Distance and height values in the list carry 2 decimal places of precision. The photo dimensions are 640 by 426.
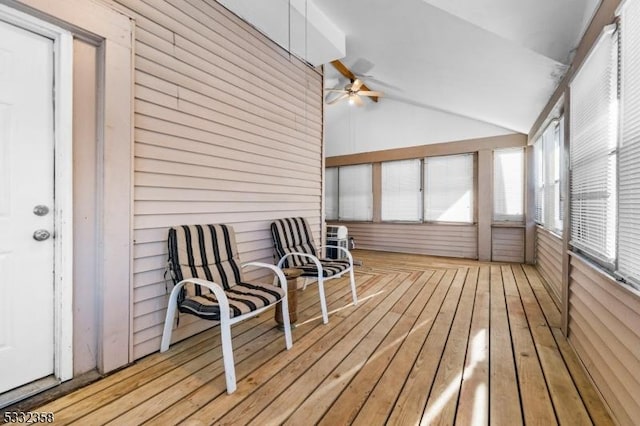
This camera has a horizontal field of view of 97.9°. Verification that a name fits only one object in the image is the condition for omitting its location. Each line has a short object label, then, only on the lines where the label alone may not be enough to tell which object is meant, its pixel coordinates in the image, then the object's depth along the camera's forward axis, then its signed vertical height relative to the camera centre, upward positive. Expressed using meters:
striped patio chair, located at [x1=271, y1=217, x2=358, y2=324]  2.65 -0.46
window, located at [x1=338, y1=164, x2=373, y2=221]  6.94 +0.47
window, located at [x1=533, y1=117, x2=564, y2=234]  3.42 +0.53
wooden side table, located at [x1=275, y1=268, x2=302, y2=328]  2.43 -0.74
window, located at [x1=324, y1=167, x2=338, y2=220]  7.45 +0.50
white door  1.49 +0.01
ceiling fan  4.73 +2.13
